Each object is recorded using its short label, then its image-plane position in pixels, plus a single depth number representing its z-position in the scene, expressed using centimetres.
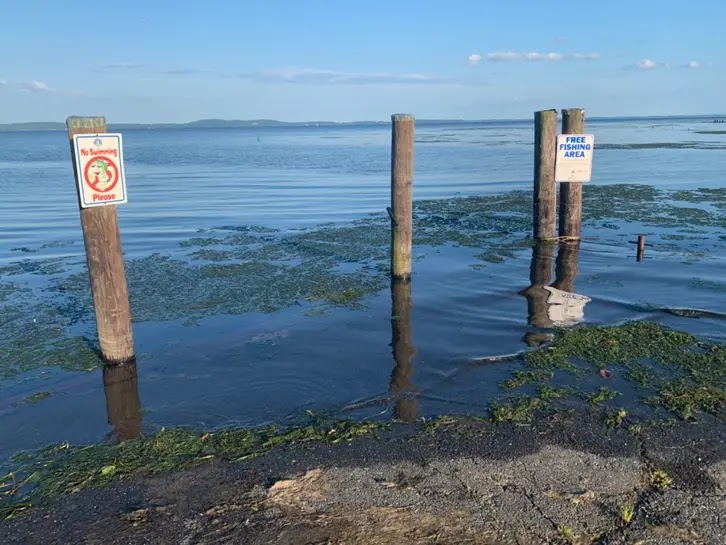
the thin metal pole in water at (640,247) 1190
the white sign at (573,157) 1246
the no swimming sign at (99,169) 638
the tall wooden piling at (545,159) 1257
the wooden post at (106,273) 663
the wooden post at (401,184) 977
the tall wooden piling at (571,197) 1257
